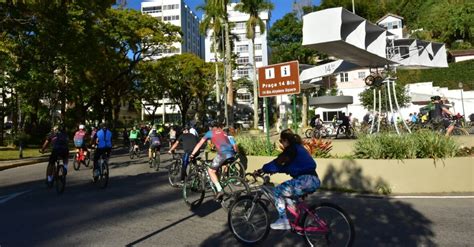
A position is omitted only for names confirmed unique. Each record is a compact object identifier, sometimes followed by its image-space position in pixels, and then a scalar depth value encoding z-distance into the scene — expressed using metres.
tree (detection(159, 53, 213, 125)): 54.50
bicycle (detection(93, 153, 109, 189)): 11.50
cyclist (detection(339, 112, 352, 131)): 22.06
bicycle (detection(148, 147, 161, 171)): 15.98
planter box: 9.56
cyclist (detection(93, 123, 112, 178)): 11.80
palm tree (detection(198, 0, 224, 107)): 38.00
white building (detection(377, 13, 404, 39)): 57.04
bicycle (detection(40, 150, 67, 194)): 10.82
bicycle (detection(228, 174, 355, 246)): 5.36
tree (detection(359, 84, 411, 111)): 42.92
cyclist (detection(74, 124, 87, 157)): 15.88
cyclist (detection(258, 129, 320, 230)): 5.61
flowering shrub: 11.71
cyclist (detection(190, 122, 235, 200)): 7.93
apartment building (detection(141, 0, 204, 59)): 114.19
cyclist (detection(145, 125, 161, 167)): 16.36
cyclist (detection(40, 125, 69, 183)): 11.23
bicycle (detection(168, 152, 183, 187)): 11.56
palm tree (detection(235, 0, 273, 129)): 41.72
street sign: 12.01
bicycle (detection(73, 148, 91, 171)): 16.39
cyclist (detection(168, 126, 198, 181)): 10.93
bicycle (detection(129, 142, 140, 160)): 20.92
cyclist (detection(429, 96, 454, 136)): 13.99
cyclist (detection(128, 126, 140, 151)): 20.88
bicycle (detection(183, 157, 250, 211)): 7.77
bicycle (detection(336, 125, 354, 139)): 21.71
